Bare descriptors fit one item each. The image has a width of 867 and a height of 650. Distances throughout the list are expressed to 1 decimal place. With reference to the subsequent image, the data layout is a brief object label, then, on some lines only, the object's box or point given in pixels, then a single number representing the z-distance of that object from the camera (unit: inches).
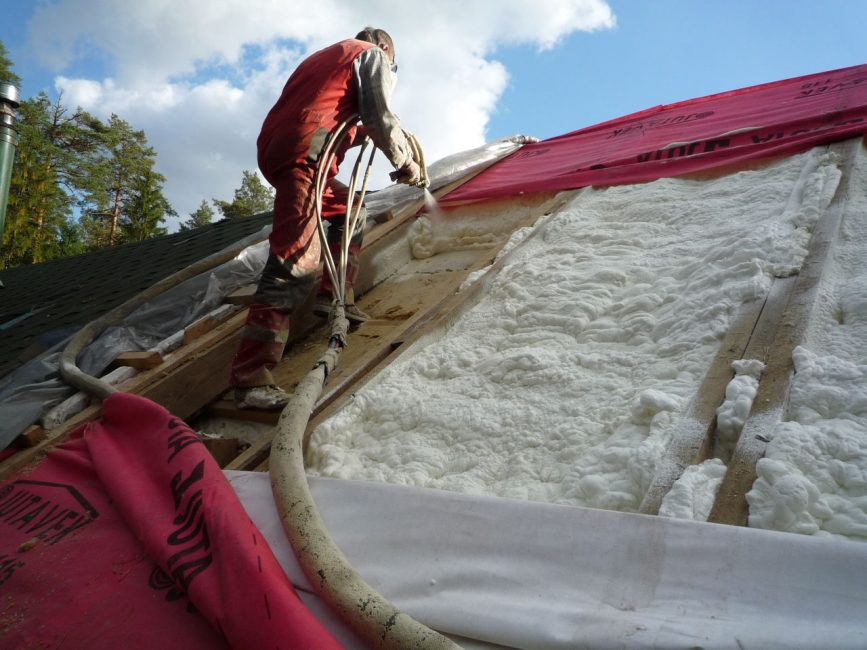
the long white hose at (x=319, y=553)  30.0
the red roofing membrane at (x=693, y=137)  91.3
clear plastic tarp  65.8
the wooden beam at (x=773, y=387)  33.3
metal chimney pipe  127.2
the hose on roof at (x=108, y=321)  67.7
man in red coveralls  70.9
